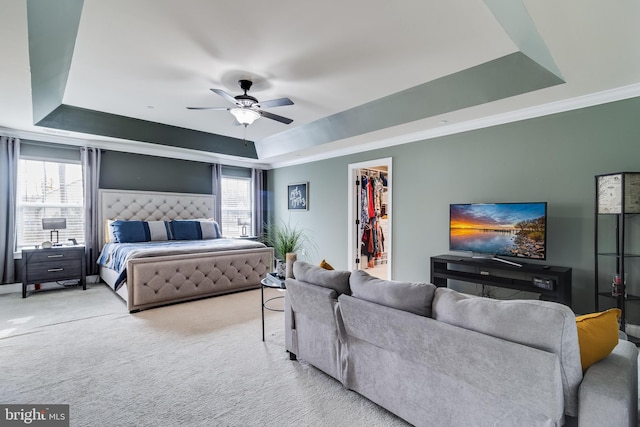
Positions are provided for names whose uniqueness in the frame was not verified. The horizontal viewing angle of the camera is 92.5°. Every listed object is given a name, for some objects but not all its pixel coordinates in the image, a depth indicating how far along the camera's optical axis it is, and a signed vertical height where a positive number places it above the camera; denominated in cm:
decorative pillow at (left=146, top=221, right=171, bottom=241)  537 -36
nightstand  437 -80
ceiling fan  311 +108
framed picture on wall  646 +29
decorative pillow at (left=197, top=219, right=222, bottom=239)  587 -37
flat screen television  330 -26
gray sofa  122 -71
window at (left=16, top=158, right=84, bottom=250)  478 +20
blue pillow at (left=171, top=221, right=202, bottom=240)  561 -38
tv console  307 -79
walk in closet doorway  554 -17
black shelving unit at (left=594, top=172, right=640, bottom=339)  272 -27
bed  393 -63
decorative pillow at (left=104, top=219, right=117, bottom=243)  512 -35
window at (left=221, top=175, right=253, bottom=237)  697 +13
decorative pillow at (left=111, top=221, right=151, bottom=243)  501 -35
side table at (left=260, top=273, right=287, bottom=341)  294 -73
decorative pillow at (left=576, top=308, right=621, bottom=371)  133 -57
